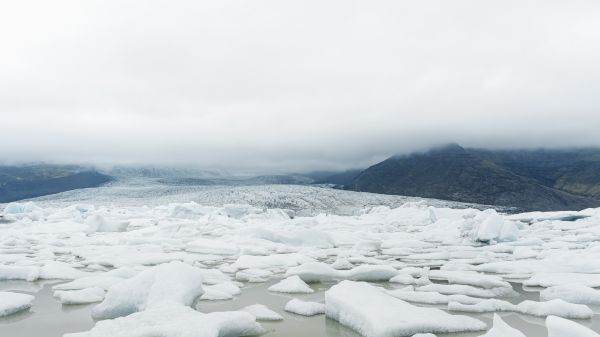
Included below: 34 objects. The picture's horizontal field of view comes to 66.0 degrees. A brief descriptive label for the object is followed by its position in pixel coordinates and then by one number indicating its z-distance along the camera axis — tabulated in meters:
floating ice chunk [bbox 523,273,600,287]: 7.59
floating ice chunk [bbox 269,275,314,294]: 7.17
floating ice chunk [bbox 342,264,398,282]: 8.18
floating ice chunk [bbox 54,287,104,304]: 6.18
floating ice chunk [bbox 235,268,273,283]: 8.44
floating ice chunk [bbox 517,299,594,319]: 5.50
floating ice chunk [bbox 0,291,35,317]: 5.57
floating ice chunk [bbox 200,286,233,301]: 6.61
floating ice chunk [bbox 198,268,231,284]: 7.90
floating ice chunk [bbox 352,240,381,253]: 13.92
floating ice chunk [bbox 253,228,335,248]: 14.83
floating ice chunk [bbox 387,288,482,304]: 6.24
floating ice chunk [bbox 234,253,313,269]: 10.02
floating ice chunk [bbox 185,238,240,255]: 13.05
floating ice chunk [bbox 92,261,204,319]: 5.39
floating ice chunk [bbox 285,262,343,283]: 8.17
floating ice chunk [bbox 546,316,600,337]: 3.85
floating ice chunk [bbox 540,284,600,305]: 6.25
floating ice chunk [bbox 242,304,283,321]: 5.35
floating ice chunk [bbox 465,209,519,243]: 16.61
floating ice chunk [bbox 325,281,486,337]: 4.49
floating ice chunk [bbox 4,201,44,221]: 35.47
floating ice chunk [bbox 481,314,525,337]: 4.04
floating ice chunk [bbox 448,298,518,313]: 5.78
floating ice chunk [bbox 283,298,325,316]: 5.65
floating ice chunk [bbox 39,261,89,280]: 8.27
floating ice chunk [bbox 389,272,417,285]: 7.93
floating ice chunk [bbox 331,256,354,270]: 10.08
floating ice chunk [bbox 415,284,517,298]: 6.82
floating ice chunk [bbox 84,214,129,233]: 20.61
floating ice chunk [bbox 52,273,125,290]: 7.12
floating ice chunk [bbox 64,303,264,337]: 4.14
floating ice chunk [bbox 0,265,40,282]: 8.16
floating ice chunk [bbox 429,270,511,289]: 7.48
